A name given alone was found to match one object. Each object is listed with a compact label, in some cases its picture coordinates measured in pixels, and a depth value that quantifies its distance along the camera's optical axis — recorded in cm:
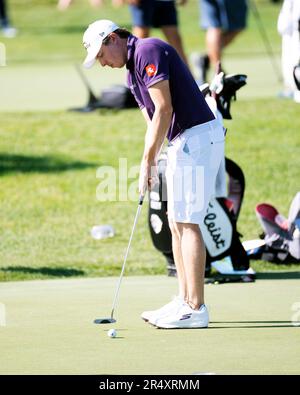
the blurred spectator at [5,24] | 5062
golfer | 1428
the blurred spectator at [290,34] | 1989
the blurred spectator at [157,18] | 2937
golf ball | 1435
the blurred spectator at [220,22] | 2970
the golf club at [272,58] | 3606
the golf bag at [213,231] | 1775
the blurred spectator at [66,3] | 3457
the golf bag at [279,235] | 1886
